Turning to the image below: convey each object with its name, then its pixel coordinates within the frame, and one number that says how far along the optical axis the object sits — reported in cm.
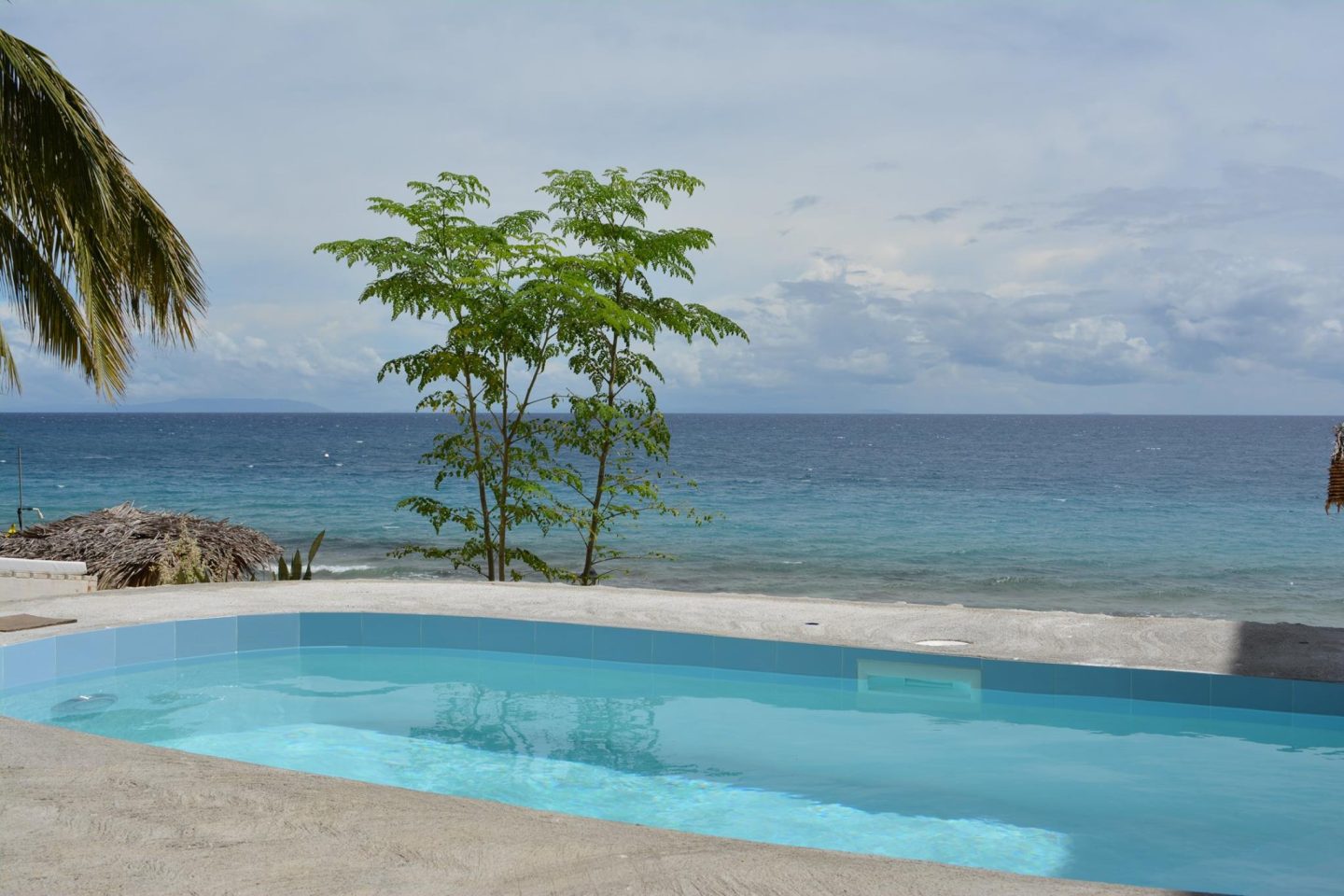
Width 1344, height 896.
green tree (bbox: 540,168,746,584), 948
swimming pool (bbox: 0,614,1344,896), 475
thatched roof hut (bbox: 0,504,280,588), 979
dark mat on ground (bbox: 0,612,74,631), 679
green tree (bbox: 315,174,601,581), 901
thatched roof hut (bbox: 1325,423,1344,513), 635
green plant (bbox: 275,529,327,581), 1015
